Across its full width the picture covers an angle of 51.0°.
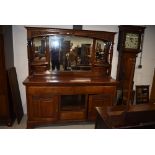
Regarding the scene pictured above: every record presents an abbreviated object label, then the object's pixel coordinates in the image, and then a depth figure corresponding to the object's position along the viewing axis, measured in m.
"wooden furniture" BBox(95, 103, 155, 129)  1.66
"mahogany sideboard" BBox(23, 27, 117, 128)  2.76
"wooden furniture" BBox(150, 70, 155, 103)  3.75
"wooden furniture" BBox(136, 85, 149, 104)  3.66
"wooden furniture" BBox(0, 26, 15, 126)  2.64
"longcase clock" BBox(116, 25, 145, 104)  3.15
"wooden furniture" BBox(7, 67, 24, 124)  2.85
